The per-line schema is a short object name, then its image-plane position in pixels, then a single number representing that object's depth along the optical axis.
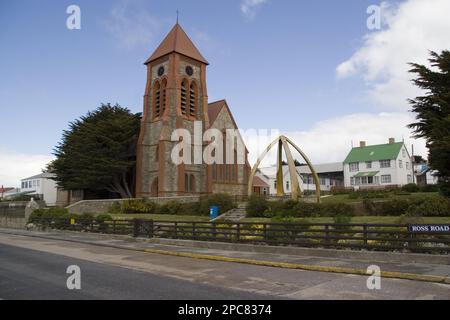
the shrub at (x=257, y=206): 30.16
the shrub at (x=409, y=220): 16.27
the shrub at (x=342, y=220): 16.83
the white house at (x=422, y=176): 76.78
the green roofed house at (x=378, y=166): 66.31
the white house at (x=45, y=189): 84.39
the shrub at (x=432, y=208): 20.96
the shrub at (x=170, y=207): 37.08
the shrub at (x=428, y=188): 40.77
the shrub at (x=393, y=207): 23.23
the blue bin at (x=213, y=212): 31.75
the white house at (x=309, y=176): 78.50
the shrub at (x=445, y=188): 25.08
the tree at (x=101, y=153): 48.31
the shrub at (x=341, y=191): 48.99
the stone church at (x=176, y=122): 46.97
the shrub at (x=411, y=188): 42.44
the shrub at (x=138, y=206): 40.00
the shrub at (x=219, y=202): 33.50
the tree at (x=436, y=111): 23.33
